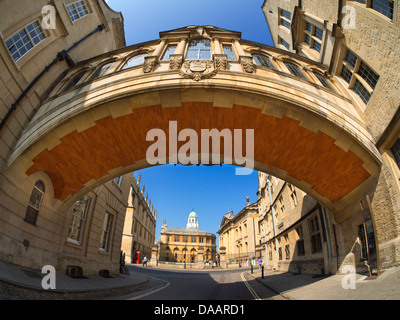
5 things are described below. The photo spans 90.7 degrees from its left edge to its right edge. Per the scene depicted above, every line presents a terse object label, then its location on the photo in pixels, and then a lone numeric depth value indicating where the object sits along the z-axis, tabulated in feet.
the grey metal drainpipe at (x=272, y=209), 69.56
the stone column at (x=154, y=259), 120.53
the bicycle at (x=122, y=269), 48.49
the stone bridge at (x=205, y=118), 23.73
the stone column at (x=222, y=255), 134.77
